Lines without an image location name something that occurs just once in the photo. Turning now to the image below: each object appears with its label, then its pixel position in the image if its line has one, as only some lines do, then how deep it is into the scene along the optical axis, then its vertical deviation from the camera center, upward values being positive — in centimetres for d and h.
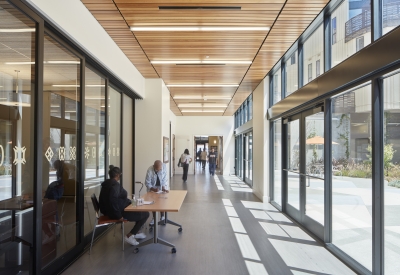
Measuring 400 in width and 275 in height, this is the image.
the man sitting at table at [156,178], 601 -72
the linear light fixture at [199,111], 1595 +167
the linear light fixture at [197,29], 503 +192
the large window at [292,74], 646 +155
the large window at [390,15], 315 +140
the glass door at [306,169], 528 -53
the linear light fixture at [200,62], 688 +187
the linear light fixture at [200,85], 941 +180
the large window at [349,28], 380 +158
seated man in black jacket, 462 -97
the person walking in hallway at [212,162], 1728 -114
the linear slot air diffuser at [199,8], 433 +195
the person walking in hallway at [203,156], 2021 -95
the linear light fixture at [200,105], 1338 +170
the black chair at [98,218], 459 -121
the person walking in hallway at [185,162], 1430 -95
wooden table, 426 -94
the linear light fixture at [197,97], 1134 +175
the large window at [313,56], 513 +159
